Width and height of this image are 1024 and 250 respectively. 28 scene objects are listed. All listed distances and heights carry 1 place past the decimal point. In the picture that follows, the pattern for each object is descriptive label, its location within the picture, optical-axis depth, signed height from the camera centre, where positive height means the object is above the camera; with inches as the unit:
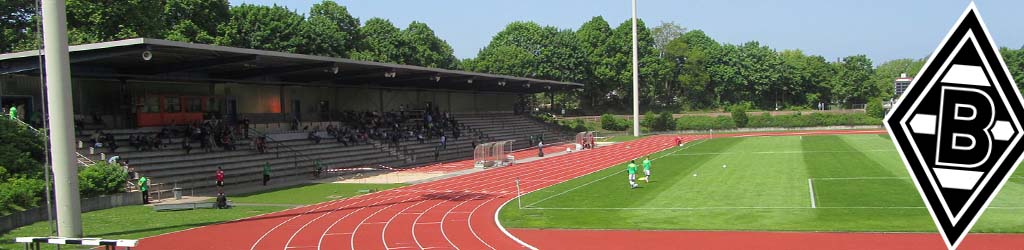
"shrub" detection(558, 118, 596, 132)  3009.4 -99.1
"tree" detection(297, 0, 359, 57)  2620.6 +285.3
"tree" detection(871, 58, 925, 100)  4266.7 +135.7
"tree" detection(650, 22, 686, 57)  4148.6 +365.2
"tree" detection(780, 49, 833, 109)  3973.9 +77.8
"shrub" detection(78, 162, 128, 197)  932.0 -84.4
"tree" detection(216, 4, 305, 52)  2374.5 +261.5
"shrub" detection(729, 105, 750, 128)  3036.4 -86.4
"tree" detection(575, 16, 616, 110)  3631.9 +195.1
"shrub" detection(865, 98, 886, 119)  3056.1 -69.0
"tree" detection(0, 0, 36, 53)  1847.9 +238.1
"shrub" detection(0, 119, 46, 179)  913.5 -45.4
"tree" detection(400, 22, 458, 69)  3393.2 +275.3
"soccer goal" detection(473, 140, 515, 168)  1592.0 -113.5
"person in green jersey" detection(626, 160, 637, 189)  1049.5 -100.1
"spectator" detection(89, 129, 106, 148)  1171.9 -40.8
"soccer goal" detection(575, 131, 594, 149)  2230.6 -117.5
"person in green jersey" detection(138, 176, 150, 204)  1018.1 -102.1
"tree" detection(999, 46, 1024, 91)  3917.3 +139.4
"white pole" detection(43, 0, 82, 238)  658.2 -3.7
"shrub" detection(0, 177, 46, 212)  779.4 -83.7
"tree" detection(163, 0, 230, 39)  2130.9 +276.5
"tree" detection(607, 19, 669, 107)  3634.4 +184.6
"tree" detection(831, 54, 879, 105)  4055.1 +63.7
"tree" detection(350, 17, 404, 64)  3166.8 +286.9
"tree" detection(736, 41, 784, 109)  3890.3 +119.1
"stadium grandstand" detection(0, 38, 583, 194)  1199.6 -2.1
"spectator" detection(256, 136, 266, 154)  1460.4 -69.5
